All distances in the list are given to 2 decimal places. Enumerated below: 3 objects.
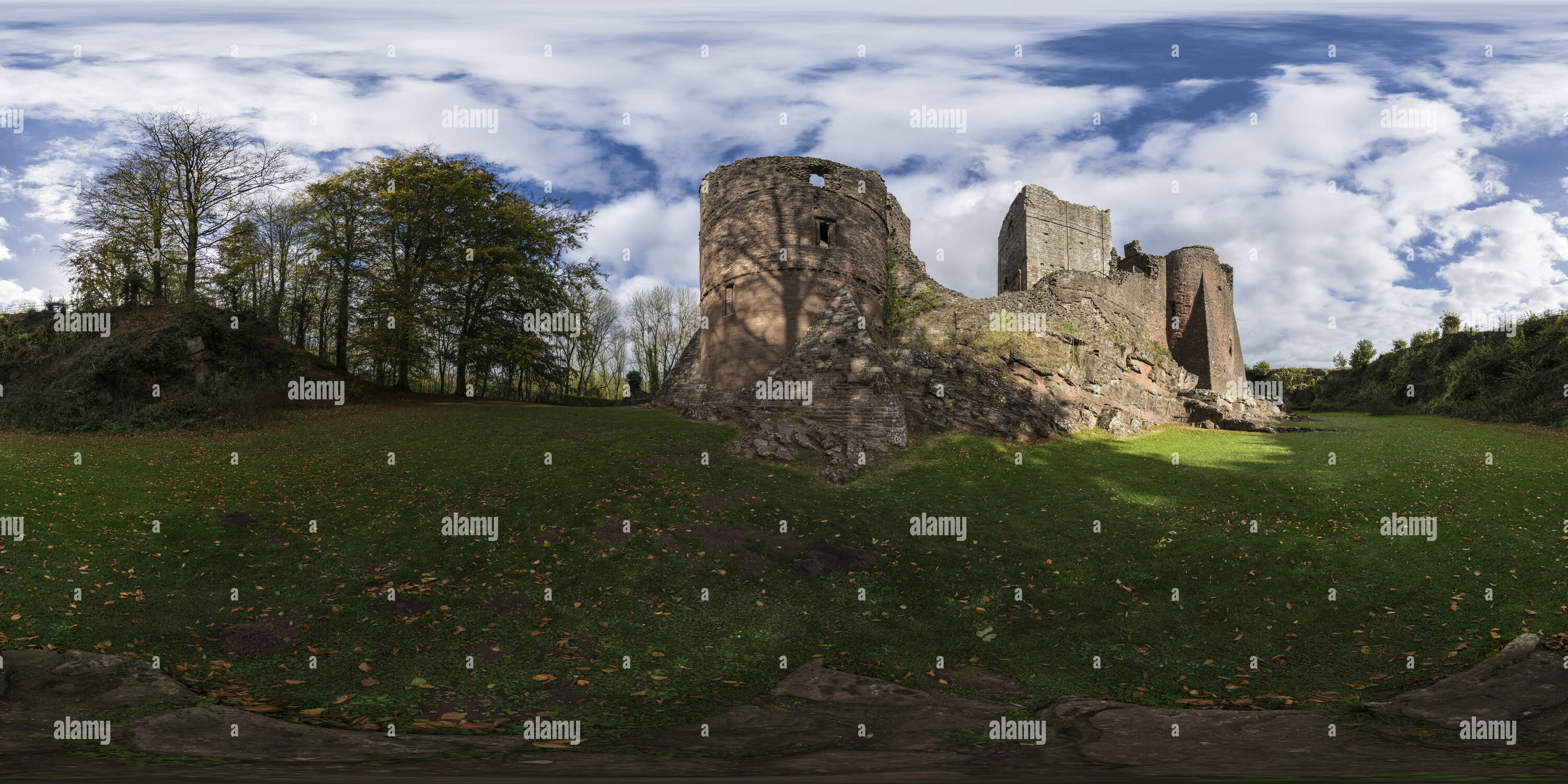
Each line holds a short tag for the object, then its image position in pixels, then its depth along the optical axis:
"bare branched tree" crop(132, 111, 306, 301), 30.64
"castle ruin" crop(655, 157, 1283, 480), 23.19
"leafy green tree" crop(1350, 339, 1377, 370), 48.84
